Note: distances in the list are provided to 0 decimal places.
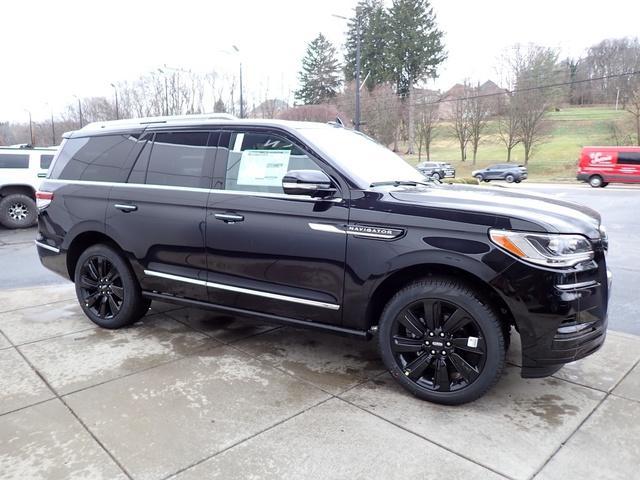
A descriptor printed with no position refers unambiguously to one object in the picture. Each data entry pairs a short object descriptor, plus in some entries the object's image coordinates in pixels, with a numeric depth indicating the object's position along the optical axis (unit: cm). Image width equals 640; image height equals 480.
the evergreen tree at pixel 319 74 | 6875
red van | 2838
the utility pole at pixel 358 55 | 1881
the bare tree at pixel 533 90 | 4538
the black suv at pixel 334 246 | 283
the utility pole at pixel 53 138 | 6001
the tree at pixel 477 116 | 4969
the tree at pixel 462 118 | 5053
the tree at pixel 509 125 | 4603
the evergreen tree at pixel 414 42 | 6116
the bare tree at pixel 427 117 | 5281
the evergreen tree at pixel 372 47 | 6375
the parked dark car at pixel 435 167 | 3644
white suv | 1177
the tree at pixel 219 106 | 4933
